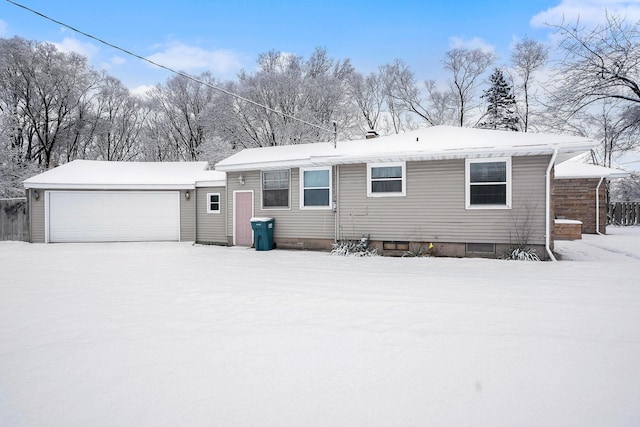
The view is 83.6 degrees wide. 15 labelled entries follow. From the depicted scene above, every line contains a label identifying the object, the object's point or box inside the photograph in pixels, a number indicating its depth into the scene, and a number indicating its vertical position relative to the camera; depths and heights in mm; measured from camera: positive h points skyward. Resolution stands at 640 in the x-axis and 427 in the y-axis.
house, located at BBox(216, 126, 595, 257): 8742 +424
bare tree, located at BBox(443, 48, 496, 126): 24453 +9178
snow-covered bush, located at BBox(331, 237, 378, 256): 10090 -1233
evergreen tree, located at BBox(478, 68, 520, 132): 24891 +6948
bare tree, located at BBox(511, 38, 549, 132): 22609 +9252
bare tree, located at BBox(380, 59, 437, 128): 25859 +8333
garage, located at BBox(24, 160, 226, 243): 14469 +45
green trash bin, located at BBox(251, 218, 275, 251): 11508 -860
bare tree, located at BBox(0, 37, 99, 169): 21125 +7186
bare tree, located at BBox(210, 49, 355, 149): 23344 +6589
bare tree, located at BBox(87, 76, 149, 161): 25875 +6385
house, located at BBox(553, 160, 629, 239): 15328 +328
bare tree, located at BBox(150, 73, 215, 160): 26703 +7602
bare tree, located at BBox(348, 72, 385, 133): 26109 +8124
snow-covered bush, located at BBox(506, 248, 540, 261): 8641 -1209
